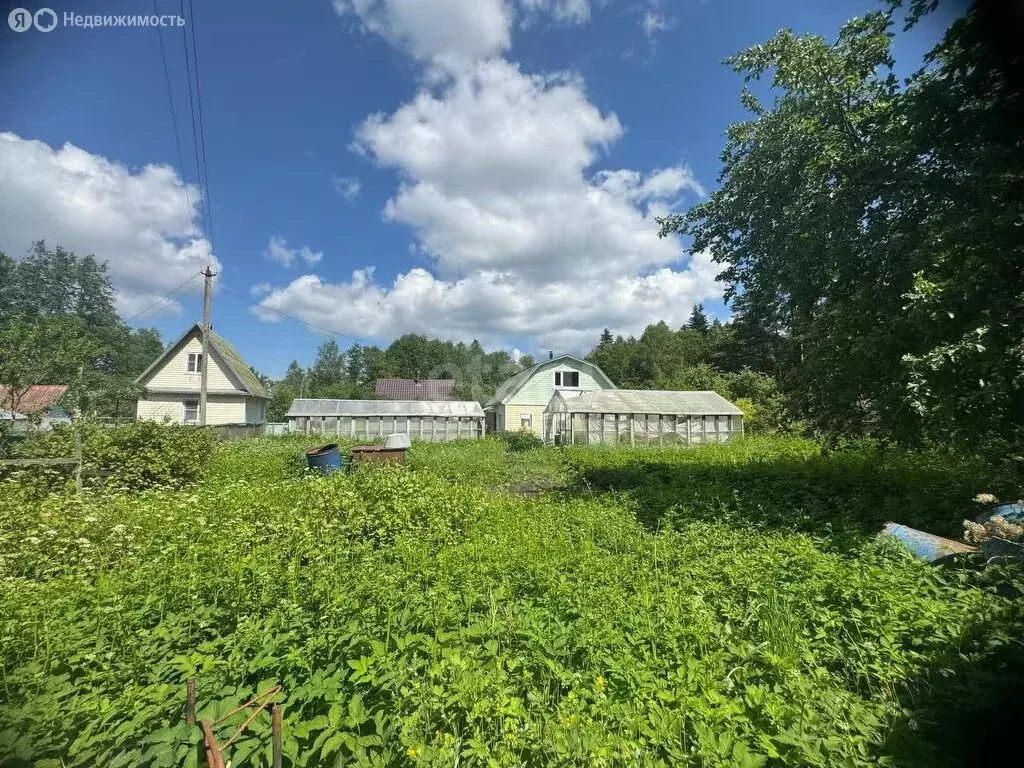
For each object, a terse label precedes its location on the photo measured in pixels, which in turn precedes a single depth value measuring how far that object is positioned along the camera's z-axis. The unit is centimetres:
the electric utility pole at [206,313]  1934
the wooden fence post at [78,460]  705
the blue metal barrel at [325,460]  1101
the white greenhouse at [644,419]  2242
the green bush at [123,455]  757
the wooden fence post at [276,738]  158
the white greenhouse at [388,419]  2667
